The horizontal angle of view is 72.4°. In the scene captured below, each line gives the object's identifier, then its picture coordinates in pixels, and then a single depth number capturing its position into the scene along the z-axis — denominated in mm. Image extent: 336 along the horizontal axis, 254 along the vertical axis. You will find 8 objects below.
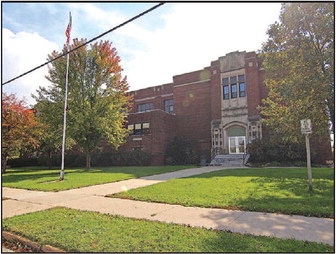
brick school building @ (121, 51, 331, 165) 26141
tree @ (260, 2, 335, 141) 9828
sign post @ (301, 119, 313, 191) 7927
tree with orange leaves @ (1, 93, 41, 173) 17219
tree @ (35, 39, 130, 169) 19219
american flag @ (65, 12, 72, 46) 14845
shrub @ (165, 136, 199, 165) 26984
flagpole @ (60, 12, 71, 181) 14298
